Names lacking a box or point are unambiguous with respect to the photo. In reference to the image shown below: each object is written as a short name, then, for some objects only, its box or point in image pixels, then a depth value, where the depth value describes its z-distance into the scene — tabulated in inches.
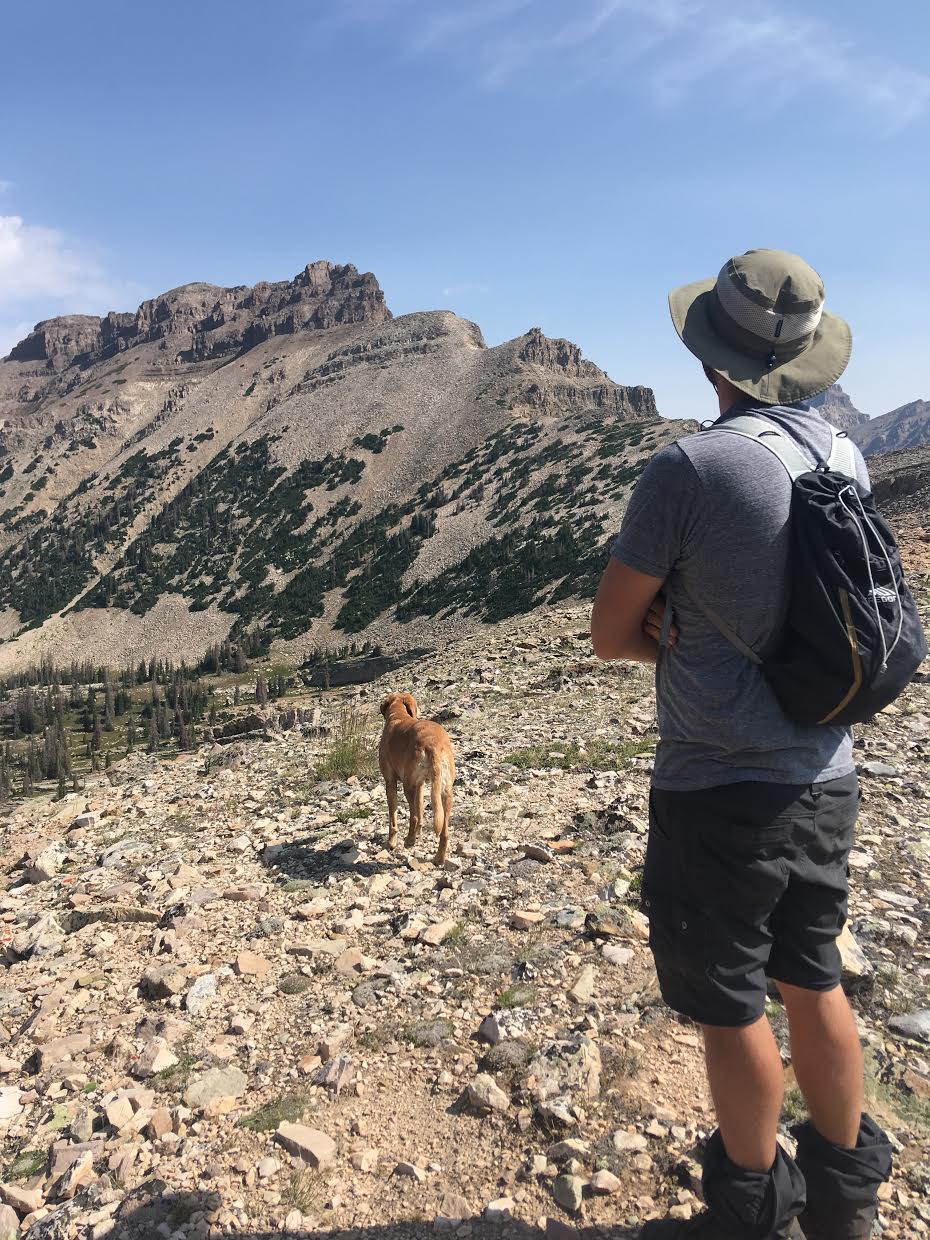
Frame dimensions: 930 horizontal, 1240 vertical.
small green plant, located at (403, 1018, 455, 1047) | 151.0
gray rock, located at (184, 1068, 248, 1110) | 138.8
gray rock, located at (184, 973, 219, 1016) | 172.2
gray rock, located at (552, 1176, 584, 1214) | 108.7
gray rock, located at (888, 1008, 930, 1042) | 141.6
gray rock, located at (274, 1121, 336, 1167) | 121.5
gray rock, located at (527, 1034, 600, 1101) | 131.0
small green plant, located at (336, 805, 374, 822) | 293.7
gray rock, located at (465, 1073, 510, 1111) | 129.5
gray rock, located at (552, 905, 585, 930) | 188.9
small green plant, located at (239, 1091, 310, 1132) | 130.1
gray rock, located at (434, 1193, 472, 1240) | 107.7
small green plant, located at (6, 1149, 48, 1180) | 128.5
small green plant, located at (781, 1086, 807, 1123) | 124.0
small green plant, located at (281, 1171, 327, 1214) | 113.6
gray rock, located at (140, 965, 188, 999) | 179.8
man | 84.1
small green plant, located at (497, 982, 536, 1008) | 159.2
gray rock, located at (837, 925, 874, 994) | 153.5
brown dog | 242.8
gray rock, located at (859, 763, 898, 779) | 284.7
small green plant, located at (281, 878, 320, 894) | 231.5
